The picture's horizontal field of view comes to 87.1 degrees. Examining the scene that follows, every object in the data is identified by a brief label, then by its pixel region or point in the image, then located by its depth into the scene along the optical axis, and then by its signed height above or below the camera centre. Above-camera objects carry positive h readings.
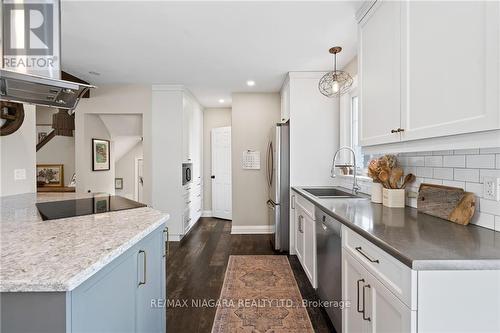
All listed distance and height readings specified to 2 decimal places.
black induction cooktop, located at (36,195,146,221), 1.57 -0.29
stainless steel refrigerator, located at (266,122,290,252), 3.57 -0.36
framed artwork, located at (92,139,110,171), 4.39 +0.17
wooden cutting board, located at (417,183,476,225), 1.39 -0.22
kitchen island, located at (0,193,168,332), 0.78 -0.37
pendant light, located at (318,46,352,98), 2.75 +0.92
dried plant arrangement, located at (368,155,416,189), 1.98 -0.07
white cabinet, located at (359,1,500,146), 0.99 +0.46
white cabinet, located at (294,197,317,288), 2.47 -0.79
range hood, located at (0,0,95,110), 1.75 +0.78
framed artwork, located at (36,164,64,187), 5.57 -0.22
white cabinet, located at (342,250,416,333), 1.03 -0.66
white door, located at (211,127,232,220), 5.65 -0.14
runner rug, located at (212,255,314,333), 2.02 -1.23
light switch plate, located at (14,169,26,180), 2.59 -0.09
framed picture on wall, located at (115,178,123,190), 6.15 -0.44
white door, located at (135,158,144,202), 6.24 -0.34
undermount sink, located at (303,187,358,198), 3.16 -0.33
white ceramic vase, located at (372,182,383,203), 2.15 -0.23
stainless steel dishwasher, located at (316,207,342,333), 1.79 -0.74
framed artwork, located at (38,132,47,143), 5.70 +0.64
